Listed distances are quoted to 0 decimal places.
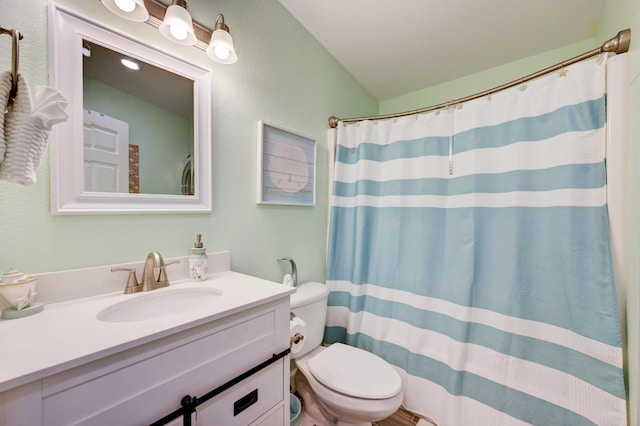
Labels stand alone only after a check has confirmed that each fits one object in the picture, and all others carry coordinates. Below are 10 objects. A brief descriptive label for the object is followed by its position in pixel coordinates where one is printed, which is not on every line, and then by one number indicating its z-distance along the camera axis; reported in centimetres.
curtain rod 91
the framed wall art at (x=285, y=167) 138
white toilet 107
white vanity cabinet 48
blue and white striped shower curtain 101
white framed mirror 81
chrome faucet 90
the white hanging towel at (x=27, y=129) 58
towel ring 59
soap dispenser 104
